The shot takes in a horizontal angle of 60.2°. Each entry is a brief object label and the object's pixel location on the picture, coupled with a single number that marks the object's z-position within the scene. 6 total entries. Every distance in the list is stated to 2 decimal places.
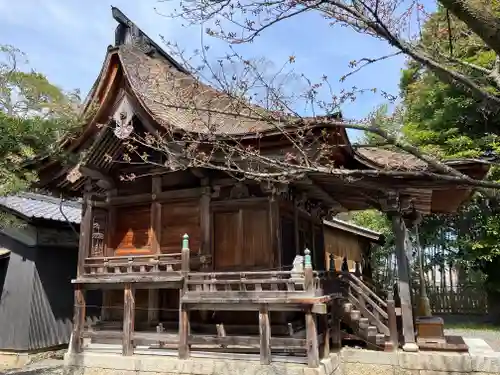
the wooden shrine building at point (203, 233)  7.57
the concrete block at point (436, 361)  7.68
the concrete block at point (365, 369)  8.02
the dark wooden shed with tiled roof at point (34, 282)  11.27
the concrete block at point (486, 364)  7.61
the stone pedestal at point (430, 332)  8.28
